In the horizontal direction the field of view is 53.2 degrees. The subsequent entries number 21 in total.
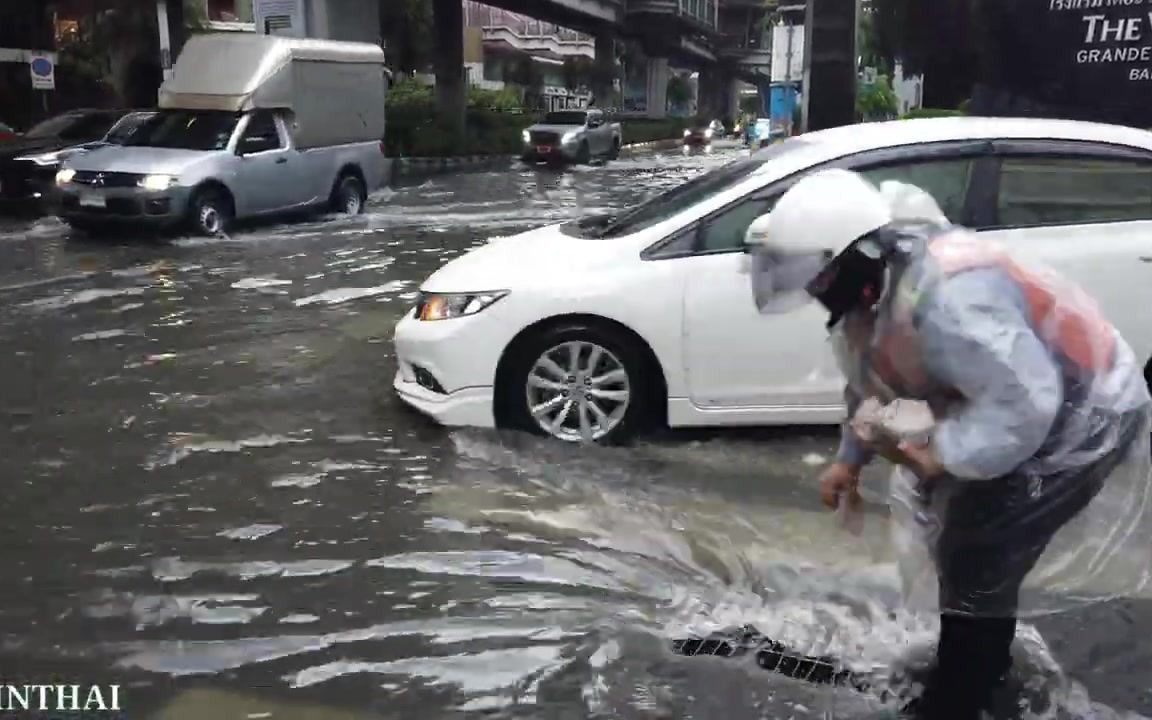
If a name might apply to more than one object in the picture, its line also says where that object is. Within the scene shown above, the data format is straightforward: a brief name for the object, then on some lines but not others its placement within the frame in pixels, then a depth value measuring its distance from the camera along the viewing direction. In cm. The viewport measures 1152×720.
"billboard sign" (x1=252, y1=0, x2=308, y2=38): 2664
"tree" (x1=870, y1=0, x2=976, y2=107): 2912
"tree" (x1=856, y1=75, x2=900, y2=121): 3047
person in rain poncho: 240
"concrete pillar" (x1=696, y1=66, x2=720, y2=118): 9488
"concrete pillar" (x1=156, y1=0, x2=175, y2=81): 2908
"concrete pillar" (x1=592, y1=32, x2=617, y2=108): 6141
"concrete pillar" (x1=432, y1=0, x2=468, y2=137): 3803
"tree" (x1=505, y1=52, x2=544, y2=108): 7962
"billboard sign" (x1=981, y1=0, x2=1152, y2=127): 1288
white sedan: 544
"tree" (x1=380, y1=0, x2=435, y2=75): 4772
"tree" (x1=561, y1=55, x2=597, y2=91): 7948
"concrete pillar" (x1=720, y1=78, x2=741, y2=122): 9762
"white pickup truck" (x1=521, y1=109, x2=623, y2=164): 3388
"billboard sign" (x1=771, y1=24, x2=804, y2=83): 1911
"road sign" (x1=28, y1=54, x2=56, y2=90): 2355
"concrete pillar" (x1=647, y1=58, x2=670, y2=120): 7338
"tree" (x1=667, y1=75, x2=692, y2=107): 11401
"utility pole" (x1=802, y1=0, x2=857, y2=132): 1563
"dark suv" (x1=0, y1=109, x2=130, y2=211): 1695
